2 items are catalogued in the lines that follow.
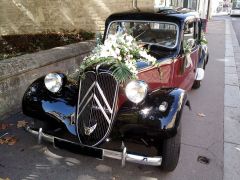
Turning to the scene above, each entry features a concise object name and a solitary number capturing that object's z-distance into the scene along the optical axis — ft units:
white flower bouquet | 9.66
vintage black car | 9.18
